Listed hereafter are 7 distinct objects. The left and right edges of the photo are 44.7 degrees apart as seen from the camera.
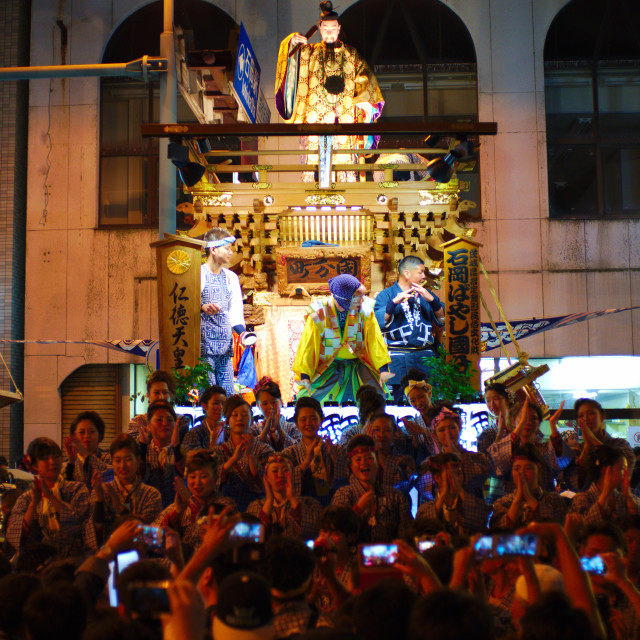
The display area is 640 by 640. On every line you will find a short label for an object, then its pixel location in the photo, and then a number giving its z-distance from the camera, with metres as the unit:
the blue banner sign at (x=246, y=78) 10.36
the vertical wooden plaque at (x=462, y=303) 8.70
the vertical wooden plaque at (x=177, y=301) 8.52
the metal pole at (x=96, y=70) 8.98
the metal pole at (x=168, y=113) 10.15
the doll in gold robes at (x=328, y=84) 10.97
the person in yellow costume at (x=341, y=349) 8.82
